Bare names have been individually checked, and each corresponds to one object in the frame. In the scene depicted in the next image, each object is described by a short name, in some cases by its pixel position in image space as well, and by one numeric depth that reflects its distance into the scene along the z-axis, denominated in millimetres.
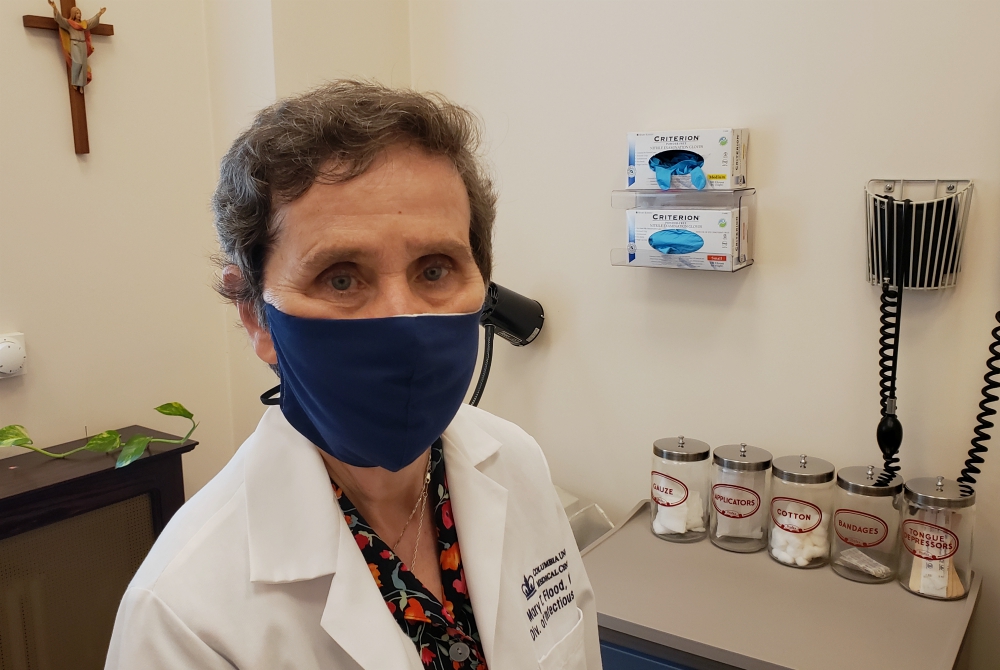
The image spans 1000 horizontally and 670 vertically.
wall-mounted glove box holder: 1559
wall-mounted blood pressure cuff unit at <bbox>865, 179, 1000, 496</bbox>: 1372
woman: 818
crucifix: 1622
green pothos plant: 1540
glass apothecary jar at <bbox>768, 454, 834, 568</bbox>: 1460
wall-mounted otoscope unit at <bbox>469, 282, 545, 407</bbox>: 1719
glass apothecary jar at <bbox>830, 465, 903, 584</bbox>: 1411
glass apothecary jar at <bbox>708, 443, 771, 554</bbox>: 1527
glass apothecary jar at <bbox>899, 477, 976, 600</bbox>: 1344
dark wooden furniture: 1478
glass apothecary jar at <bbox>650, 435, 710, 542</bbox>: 1584
